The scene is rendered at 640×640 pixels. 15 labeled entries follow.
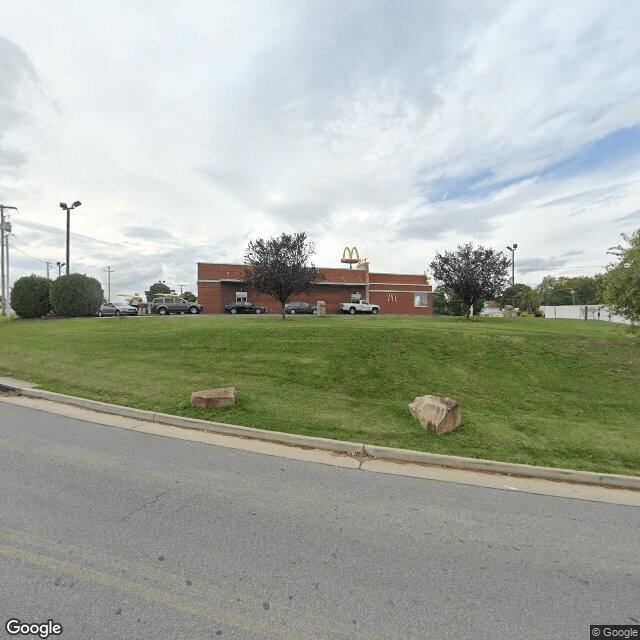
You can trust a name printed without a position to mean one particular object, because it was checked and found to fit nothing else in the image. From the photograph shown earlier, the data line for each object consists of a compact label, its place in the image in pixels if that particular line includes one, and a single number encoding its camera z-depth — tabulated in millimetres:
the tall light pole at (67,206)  25531
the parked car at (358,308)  39031
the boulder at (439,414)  6121
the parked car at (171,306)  33534
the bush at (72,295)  24750
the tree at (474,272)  24156
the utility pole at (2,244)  36656
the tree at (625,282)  12391
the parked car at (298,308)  36062
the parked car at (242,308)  35412
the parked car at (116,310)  31000
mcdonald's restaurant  38031
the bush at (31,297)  24828
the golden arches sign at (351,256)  47375
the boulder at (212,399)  7129
